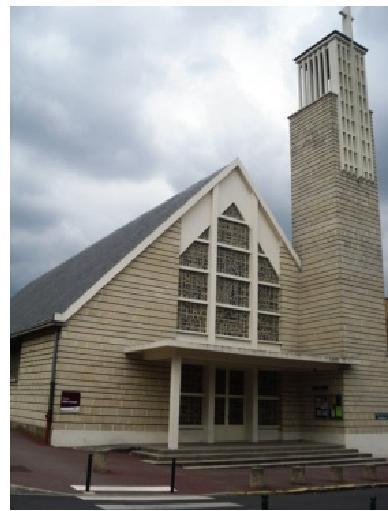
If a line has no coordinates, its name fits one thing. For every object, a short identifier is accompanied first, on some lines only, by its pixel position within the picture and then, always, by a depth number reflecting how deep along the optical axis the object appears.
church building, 20.19
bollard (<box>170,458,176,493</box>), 12.99
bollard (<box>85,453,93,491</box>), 12.10
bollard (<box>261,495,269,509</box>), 7.88
